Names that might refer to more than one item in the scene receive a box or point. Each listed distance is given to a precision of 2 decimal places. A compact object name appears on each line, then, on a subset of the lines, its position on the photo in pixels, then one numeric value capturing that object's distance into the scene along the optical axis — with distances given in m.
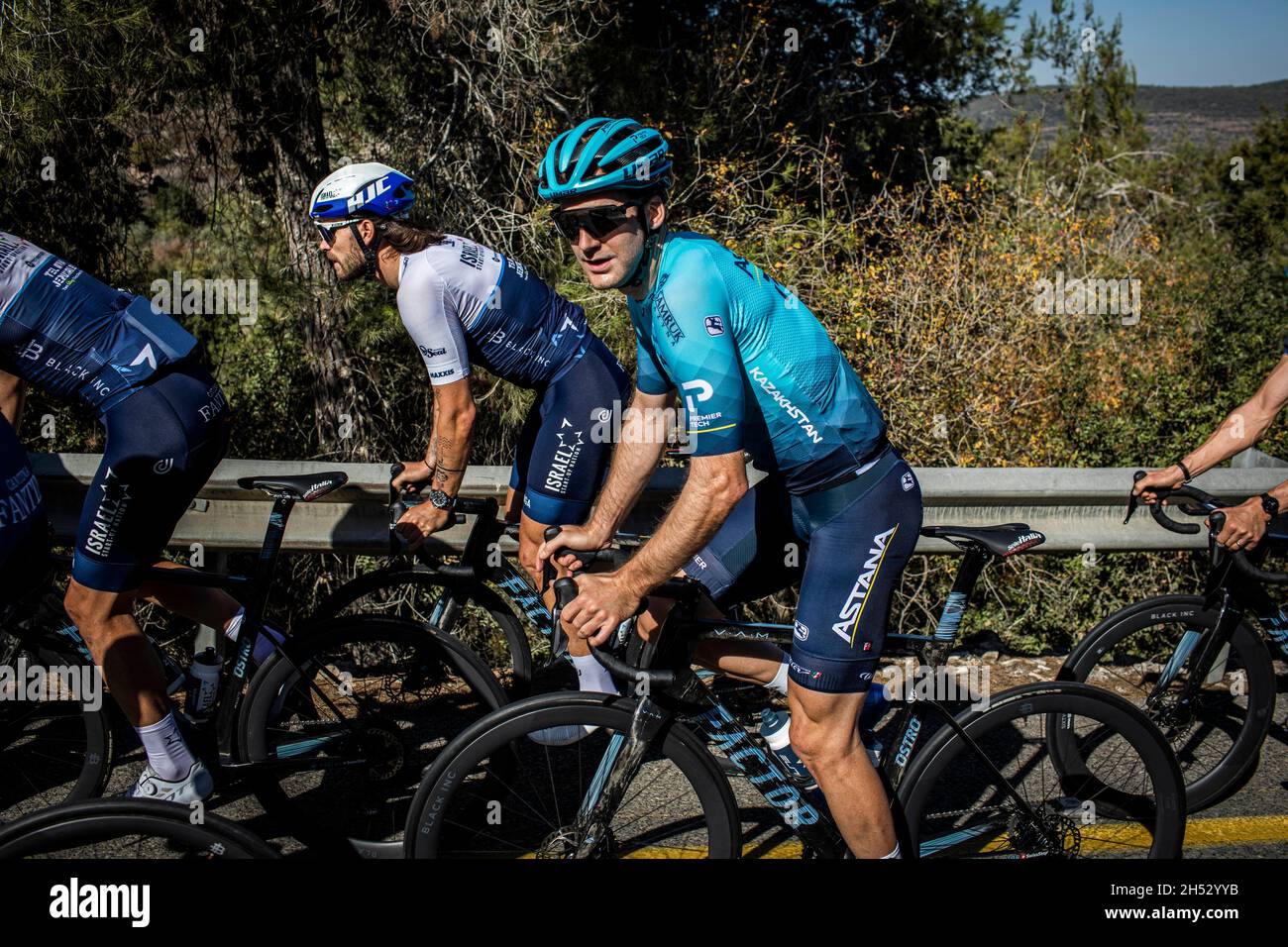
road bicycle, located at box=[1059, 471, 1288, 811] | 3.81
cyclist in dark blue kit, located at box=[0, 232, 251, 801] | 3.18
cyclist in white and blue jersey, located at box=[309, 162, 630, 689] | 3.67
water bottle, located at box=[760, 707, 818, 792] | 3.12
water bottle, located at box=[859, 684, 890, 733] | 3.23
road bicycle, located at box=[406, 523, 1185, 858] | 2.88
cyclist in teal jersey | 2.66
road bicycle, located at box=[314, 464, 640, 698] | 3.85
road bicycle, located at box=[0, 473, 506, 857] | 3.50
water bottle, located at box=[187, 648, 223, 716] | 3.59
